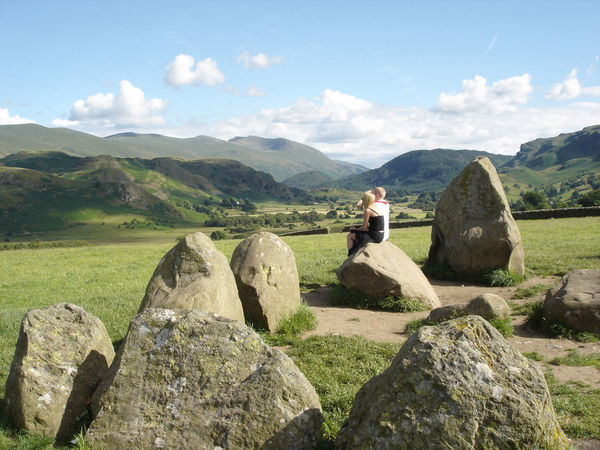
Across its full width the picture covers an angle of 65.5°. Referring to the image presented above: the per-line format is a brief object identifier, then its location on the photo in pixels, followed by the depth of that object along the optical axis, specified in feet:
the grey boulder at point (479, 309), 36.50
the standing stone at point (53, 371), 21.40
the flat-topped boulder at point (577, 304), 35.04
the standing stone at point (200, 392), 18.26
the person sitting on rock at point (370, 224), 52.80
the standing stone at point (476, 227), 55.52
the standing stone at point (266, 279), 38.04
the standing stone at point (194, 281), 30.45
